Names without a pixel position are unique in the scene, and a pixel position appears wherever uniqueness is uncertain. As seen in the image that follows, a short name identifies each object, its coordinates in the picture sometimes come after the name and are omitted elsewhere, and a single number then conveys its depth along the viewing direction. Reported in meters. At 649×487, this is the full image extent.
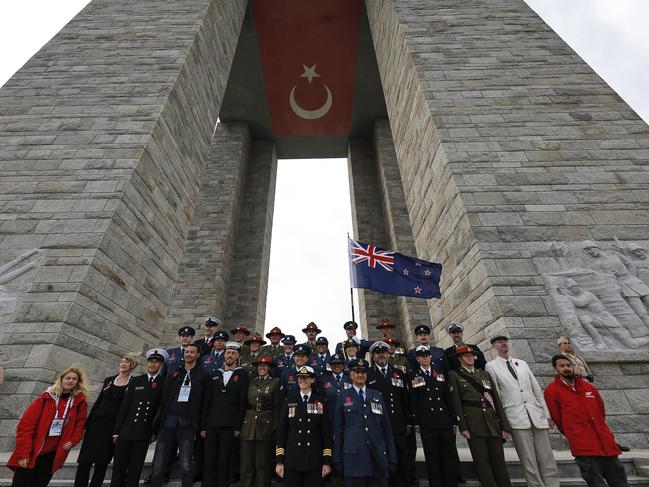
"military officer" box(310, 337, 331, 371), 5.08
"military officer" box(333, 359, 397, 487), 2.99
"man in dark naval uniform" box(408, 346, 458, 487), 3.33
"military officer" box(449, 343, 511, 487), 3.31
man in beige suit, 3.31
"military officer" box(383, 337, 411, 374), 4.10
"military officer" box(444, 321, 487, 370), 4.07
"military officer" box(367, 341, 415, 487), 3.44
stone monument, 4.71
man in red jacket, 3.07
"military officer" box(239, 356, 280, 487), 3.46
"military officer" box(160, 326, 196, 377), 4.11
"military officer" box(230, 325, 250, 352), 5.62
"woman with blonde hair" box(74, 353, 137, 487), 3.33
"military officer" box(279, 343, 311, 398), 3.97
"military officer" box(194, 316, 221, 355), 4.99
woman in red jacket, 2.97
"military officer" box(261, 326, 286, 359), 5.83
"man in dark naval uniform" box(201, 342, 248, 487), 3.39
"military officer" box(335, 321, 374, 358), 4.87
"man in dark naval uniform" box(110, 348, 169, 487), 3.34
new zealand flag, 5.65
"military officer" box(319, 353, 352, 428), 3.60
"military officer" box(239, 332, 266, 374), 5.21
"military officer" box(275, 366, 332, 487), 3.07
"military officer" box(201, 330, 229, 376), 4.49
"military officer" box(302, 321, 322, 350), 5.95
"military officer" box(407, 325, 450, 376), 4.16
